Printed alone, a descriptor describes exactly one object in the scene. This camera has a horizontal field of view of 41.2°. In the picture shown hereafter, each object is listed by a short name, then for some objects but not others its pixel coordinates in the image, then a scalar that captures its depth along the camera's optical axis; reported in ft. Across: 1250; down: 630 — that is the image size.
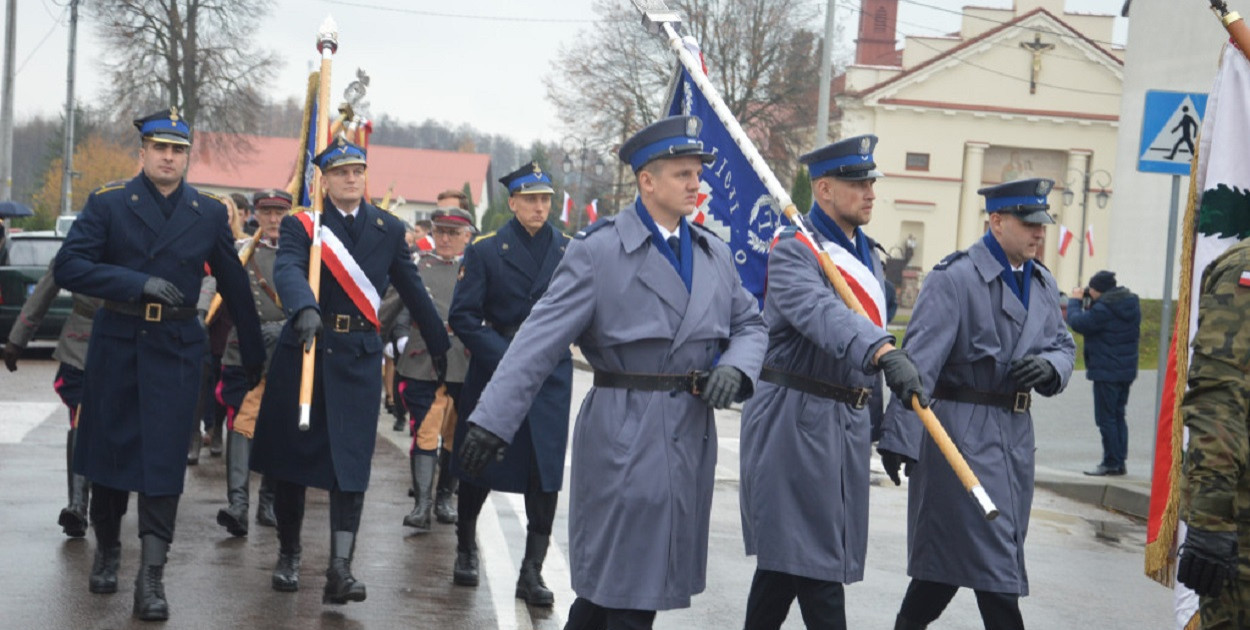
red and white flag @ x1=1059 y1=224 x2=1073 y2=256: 155.76
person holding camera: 48.88
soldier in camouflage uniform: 13.62
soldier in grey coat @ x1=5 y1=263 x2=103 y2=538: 28.73
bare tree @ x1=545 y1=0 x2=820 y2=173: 166.61
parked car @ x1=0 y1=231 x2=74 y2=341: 69.26
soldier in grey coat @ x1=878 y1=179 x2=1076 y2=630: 20.71
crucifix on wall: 225.35
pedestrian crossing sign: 40.65
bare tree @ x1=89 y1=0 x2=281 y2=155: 169.99
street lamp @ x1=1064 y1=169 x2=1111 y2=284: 202.66
